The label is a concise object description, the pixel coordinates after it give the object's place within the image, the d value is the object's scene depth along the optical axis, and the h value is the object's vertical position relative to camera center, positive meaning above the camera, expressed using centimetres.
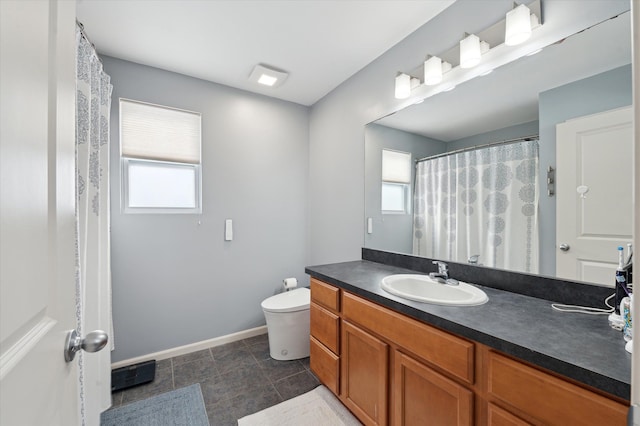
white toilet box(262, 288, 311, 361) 220 -98
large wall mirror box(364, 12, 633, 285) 107 +53
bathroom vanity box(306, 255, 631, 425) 72 -52
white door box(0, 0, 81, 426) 36 +1
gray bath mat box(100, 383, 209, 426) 158 -125
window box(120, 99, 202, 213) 219 +48
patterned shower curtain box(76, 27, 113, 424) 137 -2
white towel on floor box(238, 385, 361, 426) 157 -125
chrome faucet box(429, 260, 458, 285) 148 -37
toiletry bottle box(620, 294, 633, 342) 82 -34
